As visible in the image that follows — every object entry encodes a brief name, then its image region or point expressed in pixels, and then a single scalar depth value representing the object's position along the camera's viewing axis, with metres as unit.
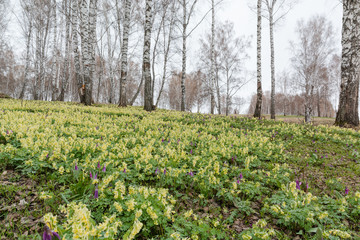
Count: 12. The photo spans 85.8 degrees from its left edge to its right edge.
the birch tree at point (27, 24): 20.87
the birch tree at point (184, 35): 19.60
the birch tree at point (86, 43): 14.36
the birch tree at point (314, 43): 26.45
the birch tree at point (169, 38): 22.67
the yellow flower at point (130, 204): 2.22
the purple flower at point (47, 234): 1.37
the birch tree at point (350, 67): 10.18
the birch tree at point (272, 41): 18.59
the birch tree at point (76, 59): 15.58
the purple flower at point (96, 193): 2.59
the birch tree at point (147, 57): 13.00
